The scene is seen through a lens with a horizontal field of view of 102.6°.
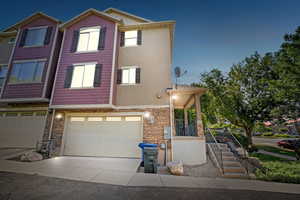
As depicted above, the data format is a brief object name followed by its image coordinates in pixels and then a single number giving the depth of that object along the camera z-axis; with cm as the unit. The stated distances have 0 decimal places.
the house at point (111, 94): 696
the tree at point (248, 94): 1092
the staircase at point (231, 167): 555
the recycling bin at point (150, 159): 529
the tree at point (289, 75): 741
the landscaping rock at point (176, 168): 527
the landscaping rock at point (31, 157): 569
